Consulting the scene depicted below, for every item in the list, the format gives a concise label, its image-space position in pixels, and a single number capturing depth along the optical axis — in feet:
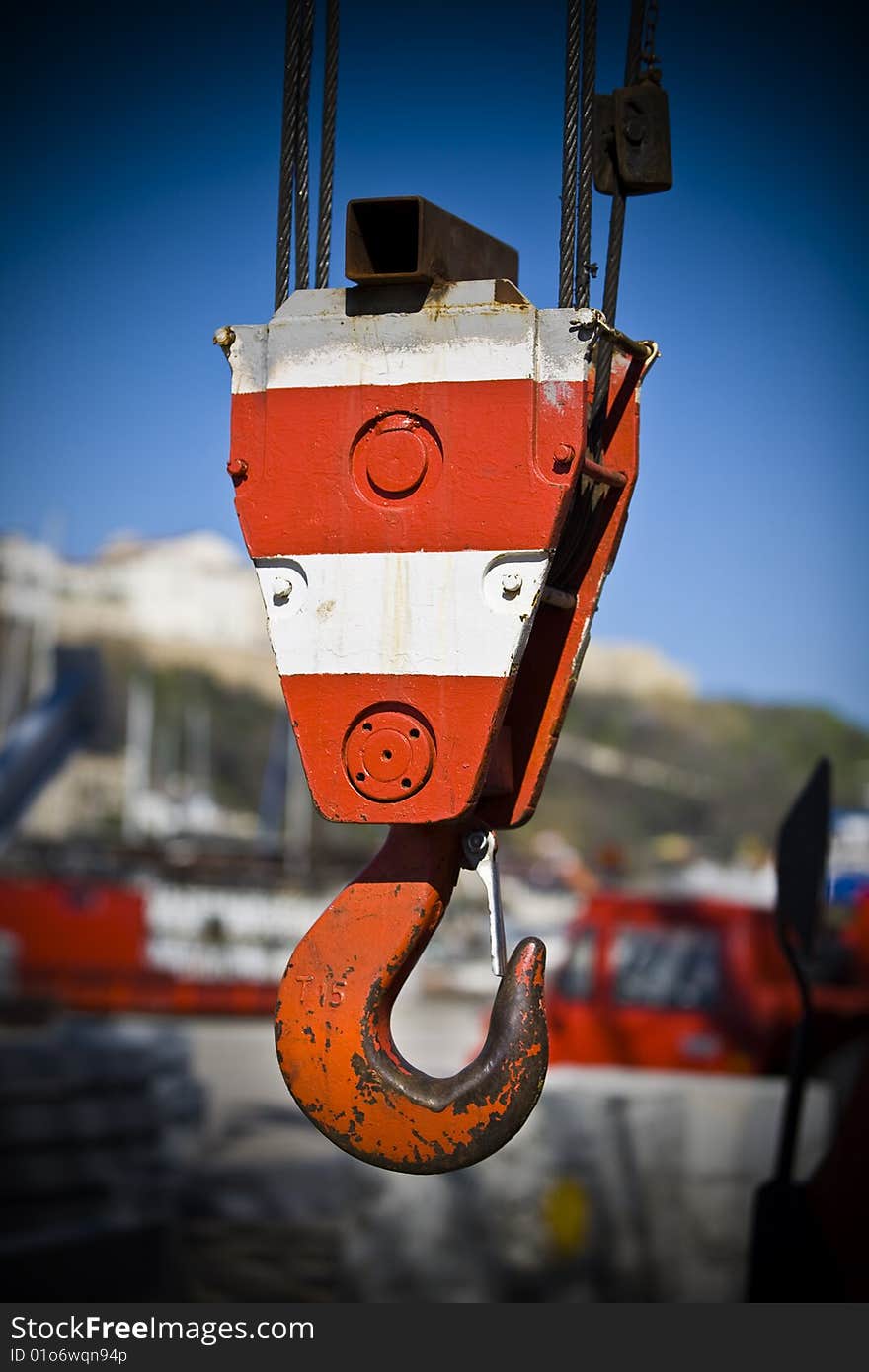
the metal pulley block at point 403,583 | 7.90
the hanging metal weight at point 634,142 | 9.97
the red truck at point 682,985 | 27.76
